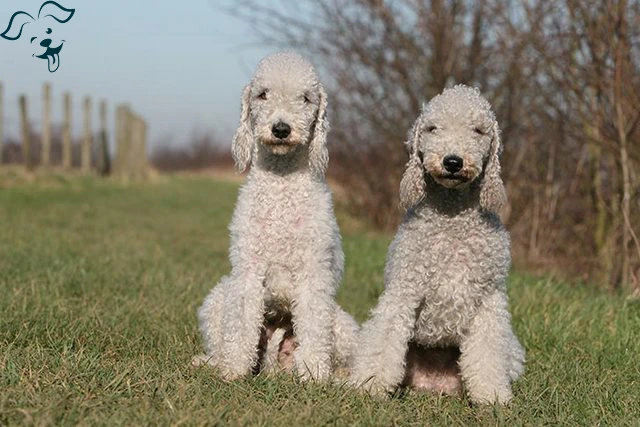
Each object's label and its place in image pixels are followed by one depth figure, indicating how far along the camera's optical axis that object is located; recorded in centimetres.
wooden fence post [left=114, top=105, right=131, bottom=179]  3145
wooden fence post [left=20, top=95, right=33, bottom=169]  2167
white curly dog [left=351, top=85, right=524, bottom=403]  446
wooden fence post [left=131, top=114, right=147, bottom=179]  3408
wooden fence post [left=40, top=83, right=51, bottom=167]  2347
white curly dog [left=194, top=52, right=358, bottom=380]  458
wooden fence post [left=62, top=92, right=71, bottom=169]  2567
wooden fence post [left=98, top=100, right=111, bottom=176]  3017
